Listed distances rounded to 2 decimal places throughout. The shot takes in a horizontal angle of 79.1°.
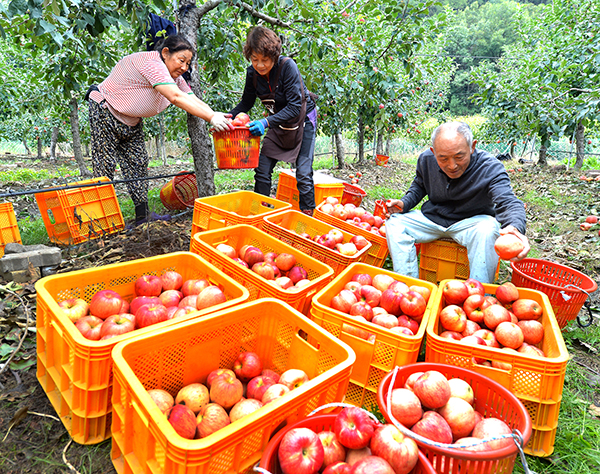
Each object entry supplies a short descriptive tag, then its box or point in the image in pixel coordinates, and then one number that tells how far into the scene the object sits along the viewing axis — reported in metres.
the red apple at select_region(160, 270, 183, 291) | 2.43
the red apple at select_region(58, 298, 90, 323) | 2.05
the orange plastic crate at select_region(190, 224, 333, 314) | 2.32
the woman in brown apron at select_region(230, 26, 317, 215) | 3.84
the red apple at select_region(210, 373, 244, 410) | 1.74
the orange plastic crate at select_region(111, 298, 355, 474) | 1.19
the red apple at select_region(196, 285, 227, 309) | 2.10
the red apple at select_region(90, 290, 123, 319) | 2.09
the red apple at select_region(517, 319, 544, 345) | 2.29
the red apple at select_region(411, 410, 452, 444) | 1.49
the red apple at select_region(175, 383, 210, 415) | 1.71
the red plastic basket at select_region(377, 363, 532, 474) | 1.28
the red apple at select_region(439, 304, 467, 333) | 2.33
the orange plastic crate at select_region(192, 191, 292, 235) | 3.34
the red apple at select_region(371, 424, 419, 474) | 1.29
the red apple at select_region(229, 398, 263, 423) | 1.67
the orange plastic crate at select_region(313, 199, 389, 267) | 3.72
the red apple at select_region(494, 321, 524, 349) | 2.19
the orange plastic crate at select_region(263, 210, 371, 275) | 3.02
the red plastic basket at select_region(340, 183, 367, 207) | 5.37
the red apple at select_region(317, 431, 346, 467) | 1.37
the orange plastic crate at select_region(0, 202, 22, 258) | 3.63
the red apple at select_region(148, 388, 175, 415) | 1.63
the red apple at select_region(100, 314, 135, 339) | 1.92
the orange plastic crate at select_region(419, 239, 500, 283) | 3.46
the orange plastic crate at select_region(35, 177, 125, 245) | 4.02
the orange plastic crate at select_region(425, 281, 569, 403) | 1.76
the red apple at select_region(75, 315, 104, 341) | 1.95
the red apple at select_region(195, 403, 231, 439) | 1.54
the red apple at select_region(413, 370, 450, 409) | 1.60
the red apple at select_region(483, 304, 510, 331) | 2.33
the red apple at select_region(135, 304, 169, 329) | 2.02
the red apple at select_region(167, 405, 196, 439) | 1.44
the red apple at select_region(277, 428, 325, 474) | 1.25
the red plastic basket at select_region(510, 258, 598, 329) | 2.76
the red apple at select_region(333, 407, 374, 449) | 1.37
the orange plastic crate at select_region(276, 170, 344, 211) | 4.94
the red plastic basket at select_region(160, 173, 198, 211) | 5.58
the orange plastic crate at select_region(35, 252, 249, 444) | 1.58
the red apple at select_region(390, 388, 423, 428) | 1.55
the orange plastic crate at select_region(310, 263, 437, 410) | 1.94
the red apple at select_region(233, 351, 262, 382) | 1.93
